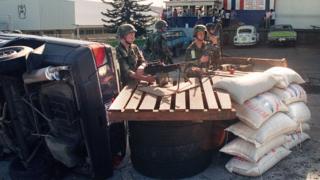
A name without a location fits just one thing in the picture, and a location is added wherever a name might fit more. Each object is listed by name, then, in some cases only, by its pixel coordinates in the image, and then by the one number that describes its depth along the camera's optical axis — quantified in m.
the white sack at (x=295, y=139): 3.38
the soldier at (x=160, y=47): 5.80
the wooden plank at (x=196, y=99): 2.71
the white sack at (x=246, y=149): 2.94
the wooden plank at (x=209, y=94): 2.75
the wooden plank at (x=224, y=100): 2.70
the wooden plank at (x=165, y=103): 2.72
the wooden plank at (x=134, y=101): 2.73
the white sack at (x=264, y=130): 2.95
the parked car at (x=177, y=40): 14.91
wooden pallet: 2.65
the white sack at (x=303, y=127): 3.62
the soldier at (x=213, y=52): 4.69
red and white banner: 22.43
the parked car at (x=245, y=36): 18.47
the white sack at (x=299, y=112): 3.53
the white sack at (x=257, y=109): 2.96
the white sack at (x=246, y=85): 3.02
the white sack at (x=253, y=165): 2.94
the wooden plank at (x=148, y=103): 2.73
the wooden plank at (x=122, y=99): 2.75
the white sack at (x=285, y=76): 3.51
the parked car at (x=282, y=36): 18.00
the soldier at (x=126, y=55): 3.61
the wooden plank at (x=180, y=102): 2.70
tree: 19.76
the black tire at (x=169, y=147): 2.83
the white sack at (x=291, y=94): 3.51
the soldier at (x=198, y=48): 4.46
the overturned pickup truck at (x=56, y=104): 2.63
